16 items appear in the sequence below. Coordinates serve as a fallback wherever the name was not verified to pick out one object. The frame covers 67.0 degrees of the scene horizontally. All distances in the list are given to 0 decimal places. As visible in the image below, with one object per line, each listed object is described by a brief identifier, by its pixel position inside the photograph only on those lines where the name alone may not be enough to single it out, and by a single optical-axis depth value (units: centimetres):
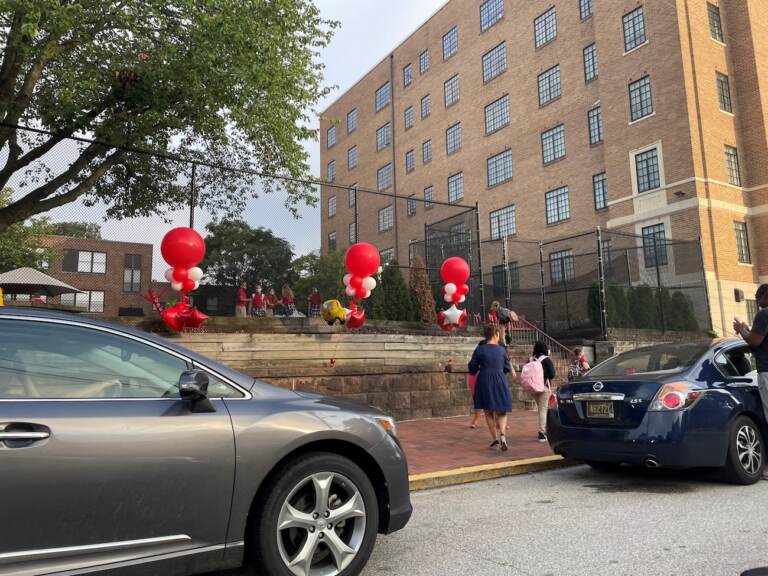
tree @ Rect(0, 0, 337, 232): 1056
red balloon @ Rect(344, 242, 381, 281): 995
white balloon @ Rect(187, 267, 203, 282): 870
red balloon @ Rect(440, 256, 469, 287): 1176
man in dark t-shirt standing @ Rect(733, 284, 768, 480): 589
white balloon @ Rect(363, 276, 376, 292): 1007
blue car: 545
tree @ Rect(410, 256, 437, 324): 1577
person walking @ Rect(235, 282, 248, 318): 1074
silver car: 256
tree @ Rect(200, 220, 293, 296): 1045
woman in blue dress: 762
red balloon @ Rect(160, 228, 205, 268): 859
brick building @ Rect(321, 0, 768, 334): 2355
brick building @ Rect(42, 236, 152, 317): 1013
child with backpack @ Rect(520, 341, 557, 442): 866
